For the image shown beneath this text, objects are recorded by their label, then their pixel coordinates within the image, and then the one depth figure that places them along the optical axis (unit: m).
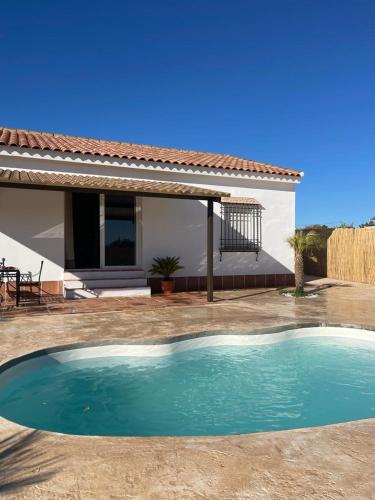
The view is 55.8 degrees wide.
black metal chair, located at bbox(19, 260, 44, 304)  11.26
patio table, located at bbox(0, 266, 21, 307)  10.04
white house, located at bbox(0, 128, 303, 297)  11.88
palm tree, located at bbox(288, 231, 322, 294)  13.32
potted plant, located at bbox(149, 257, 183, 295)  13.59
